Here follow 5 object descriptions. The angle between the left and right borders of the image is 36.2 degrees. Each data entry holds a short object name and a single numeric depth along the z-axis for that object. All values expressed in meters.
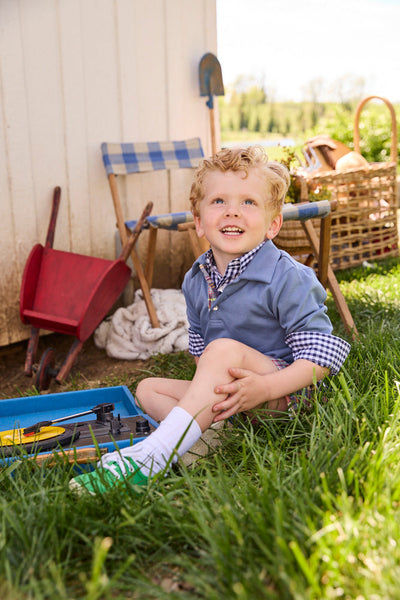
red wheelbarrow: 3.15
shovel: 4.33
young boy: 1.74
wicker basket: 4.77
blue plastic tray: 2.20
